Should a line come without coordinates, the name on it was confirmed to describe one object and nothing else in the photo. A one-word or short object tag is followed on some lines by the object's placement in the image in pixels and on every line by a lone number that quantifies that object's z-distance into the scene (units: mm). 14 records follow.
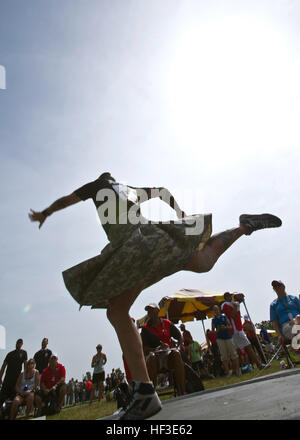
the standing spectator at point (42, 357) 7999
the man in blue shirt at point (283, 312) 5535
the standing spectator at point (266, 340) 12656
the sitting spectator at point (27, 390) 6238
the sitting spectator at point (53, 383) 6992
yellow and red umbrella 11172
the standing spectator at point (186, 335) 10688
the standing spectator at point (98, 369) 9688
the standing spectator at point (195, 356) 10019
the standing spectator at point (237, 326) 7820
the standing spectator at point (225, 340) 7570
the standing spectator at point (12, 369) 6590
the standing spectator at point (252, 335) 9594
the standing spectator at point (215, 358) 9512
